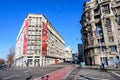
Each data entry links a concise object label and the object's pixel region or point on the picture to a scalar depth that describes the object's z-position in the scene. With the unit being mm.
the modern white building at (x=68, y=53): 82994
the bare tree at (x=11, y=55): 63622
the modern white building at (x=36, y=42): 34701
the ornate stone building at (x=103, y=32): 23342
